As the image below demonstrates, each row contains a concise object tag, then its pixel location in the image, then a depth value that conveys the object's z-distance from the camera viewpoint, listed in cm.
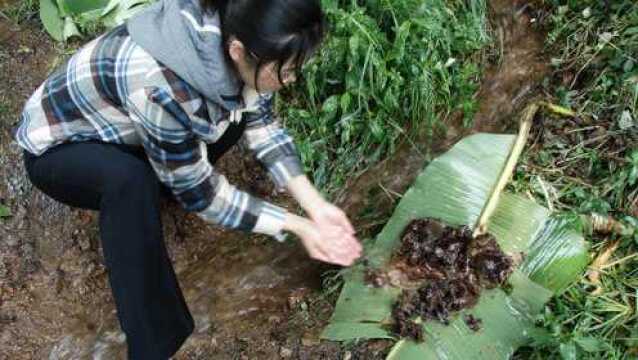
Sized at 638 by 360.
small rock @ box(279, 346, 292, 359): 213
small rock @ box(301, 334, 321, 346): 214
